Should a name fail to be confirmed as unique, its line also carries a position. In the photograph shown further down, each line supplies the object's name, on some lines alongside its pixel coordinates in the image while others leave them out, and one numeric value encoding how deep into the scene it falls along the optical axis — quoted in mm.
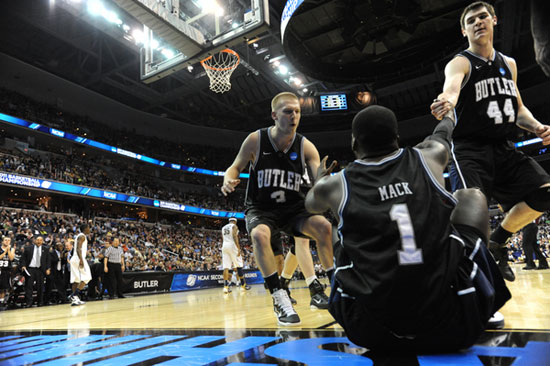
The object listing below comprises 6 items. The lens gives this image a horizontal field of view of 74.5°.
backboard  6086
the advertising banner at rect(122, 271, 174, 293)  11023
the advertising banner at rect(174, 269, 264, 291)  12872
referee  9586
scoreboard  16562
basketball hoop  10836
